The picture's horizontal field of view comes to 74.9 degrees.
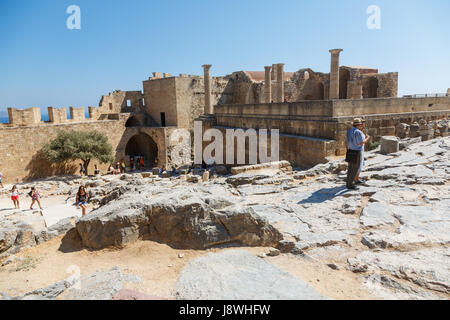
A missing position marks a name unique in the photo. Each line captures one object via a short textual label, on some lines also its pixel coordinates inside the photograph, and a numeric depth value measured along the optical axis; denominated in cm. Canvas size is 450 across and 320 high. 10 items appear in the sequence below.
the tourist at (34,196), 1121
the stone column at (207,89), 2016
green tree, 1923
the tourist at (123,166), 2281
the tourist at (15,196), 1164
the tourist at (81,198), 911
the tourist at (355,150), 531
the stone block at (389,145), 808
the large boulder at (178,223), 413
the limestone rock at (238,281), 273
